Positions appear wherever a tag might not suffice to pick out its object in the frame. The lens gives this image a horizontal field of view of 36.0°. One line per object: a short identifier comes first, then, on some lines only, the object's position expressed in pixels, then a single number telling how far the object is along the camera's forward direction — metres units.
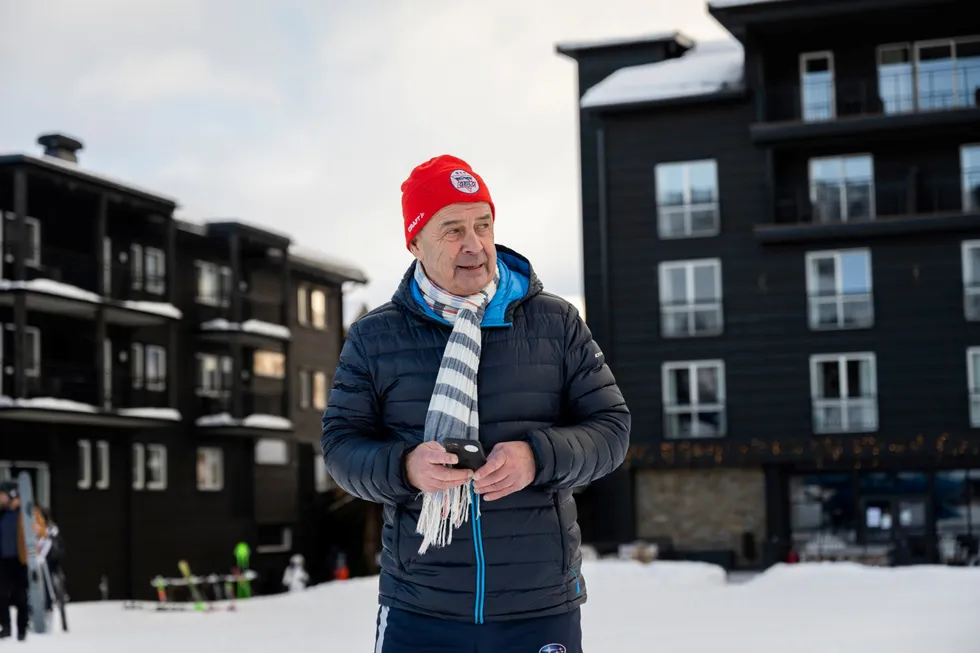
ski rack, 27.17
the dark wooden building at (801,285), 36.34
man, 3.81
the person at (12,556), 17.66
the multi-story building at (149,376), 35.53
